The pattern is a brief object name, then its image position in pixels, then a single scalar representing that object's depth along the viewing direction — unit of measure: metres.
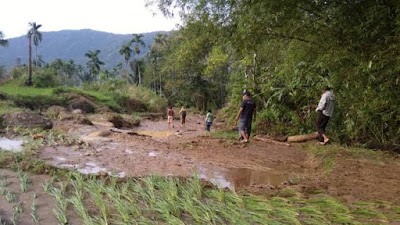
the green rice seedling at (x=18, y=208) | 3.77
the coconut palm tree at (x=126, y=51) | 63.11
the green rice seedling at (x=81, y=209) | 3.44
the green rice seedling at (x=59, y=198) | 3.90
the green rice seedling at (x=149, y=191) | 4.06
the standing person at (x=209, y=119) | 16.00
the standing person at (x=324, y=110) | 8.33
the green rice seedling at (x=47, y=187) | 4.51
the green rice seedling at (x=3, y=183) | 4.67
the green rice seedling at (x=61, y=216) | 3.52
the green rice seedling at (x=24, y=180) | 4.61
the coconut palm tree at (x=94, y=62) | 68.56
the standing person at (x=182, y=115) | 20.89
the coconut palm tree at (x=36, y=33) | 53.52
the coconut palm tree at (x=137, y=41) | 57.95
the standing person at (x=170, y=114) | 20.72
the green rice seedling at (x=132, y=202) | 3.70
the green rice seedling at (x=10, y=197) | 4.14
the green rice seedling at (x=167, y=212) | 3.35
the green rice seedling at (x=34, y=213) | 3.54
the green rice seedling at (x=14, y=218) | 3.45
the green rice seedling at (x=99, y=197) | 3.56
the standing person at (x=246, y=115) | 9.59
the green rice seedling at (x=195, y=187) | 4.35
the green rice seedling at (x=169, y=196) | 3.71
